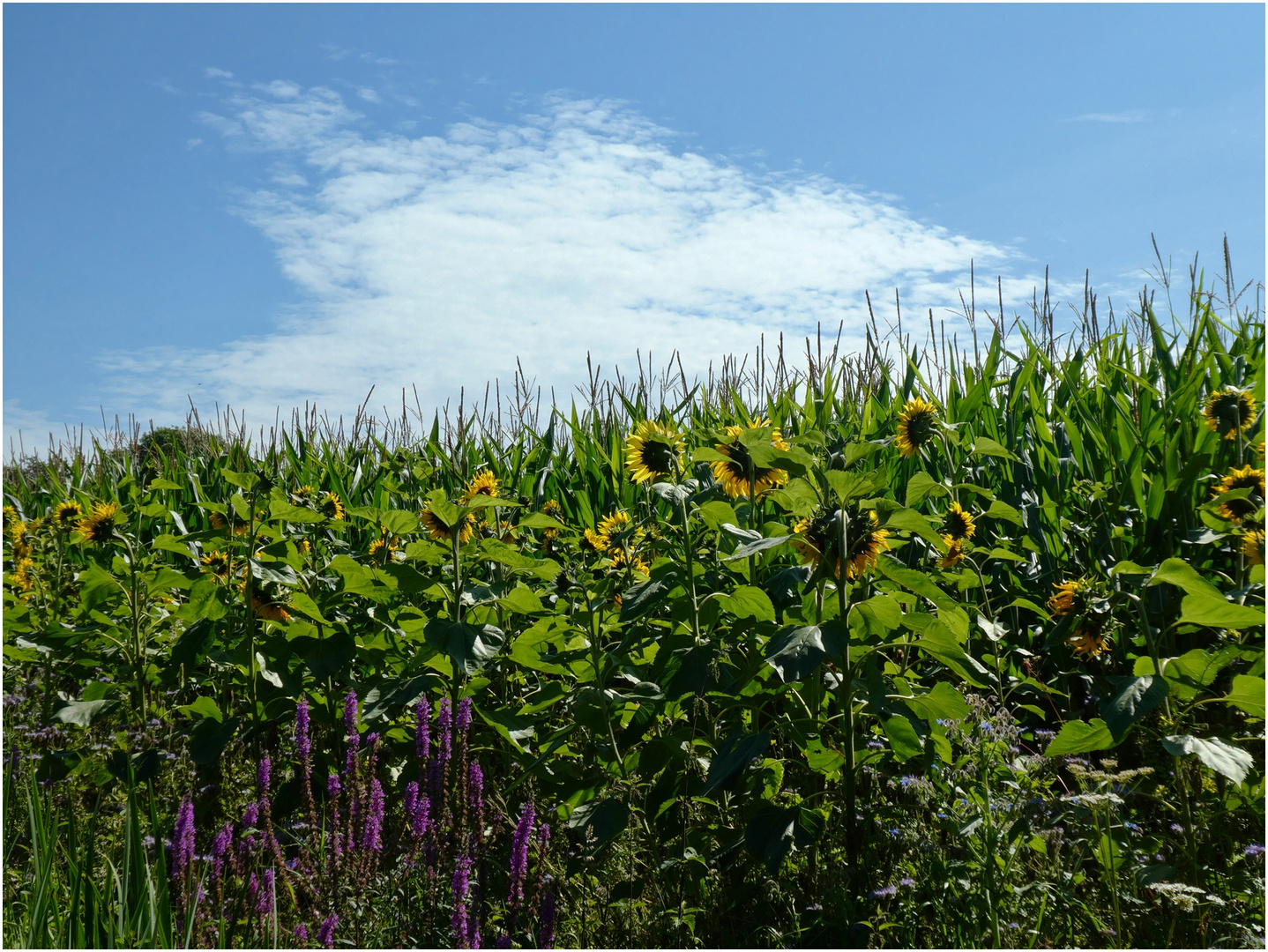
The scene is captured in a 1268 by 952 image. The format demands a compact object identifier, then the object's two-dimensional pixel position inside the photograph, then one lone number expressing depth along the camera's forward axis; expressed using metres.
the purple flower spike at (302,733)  1.86
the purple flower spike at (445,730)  1.91
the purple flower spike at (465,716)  1.89
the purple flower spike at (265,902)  1.73
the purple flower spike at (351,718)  1.95
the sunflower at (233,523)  3.14
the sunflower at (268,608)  2.66
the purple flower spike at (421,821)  1.76
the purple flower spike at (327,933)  1.62
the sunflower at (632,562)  2.34
